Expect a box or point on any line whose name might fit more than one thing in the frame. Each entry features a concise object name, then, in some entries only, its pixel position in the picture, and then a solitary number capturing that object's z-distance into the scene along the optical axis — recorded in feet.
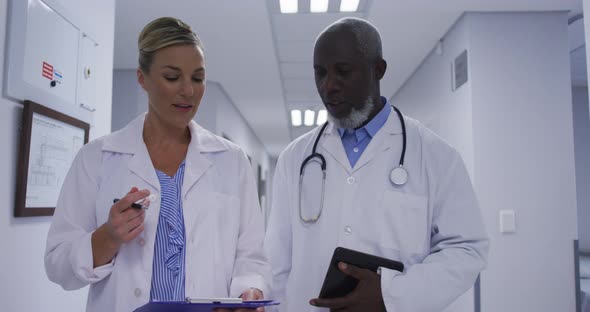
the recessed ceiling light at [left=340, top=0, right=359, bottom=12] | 9.46
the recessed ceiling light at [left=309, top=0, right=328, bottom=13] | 9.43
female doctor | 3.36
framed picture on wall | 4.74
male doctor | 3.89
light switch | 9.05
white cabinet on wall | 4.60
